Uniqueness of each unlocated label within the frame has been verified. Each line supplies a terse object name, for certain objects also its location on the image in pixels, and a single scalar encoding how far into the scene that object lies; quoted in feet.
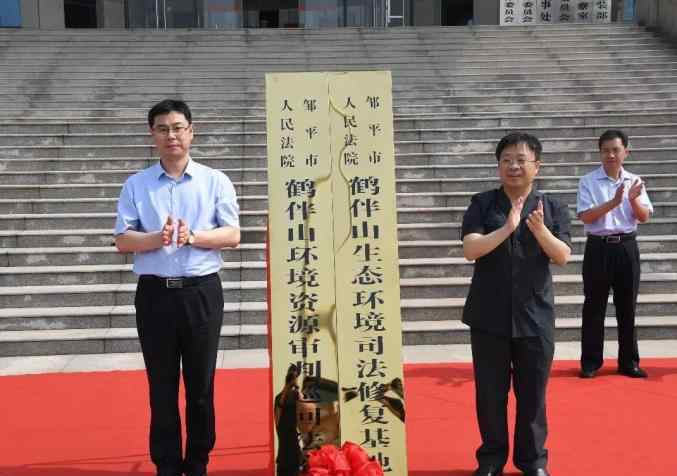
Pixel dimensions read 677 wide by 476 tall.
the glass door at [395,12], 54.19
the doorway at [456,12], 57.50
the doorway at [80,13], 53.57
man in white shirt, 14.58
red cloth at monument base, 8.63
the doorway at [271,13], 55.62
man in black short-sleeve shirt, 9.62
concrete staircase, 18.89
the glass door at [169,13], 54.24
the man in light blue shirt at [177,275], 9.33
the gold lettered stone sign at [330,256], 9.46
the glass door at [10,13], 50.98
